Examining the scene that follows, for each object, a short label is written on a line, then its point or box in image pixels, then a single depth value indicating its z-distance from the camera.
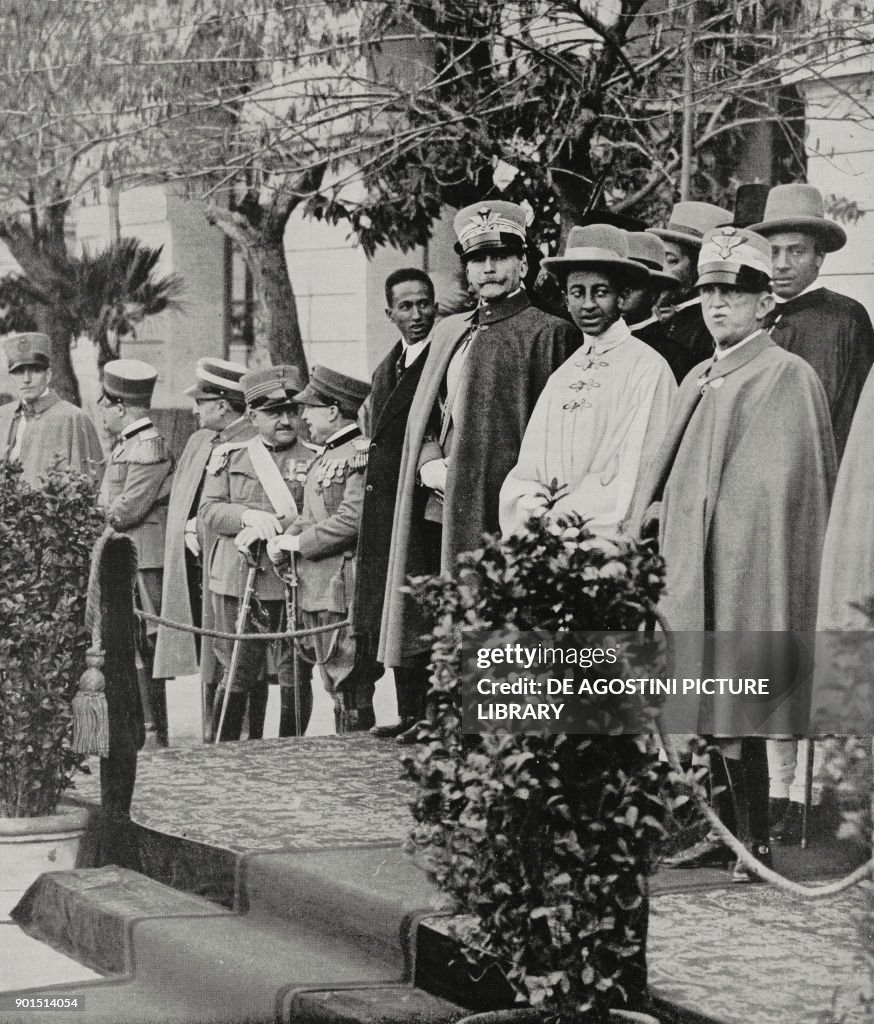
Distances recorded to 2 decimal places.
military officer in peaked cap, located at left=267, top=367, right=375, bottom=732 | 14.85
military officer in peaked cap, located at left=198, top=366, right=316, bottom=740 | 15.49
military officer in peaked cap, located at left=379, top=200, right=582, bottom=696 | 12.10
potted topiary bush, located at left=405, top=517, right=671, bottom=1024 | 7.60
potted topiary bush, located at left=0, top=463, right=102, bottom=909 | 12.35
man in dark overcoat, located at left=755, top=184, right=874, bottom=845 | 9.82
